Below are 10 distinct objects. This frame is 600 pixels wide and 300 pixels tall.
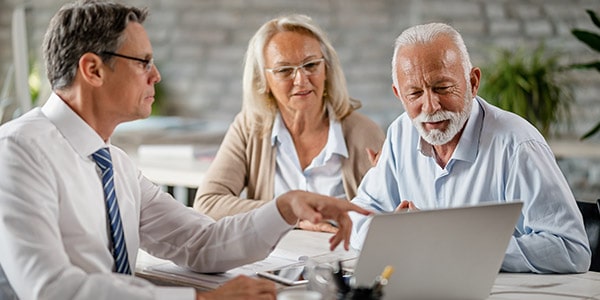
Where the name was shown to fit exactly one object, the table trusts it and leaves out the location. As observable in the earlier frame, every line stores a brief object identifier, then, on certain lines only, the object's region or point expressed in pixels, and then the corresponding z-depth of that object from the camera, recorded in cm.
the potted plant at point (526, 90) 468
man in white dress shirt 176
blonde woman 326
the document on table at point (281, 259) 217
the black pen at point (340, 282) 169
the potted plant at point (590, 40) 422
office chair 249
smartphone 205
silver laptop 176
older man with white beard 222
